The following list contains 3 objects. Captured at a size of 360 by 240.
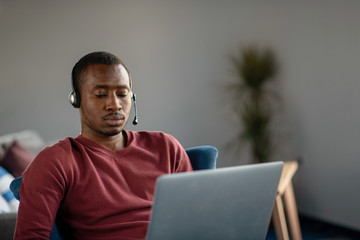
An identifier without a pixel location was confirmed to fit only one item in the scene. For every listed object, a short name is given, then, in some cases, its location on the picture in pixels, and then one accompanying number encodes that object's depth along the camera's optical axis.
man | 3.48
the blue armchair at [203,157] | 3.88
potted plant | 6.36
